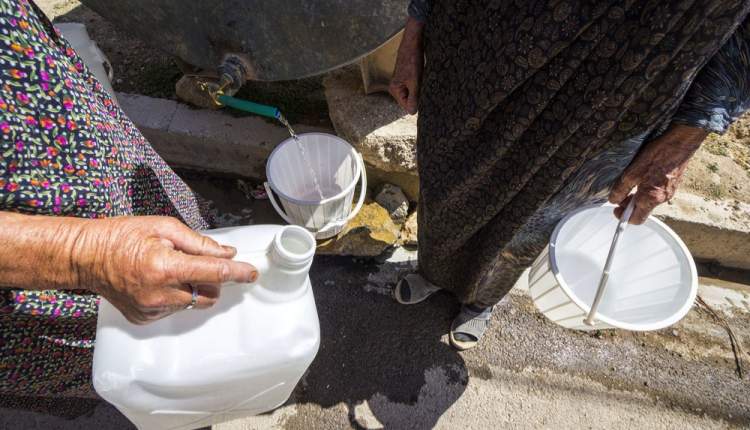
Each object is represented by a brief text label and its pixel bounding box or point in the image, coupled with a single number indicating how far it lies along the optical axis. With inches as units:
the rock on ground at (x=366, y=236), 89.4
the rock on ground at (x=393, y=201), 93.4
